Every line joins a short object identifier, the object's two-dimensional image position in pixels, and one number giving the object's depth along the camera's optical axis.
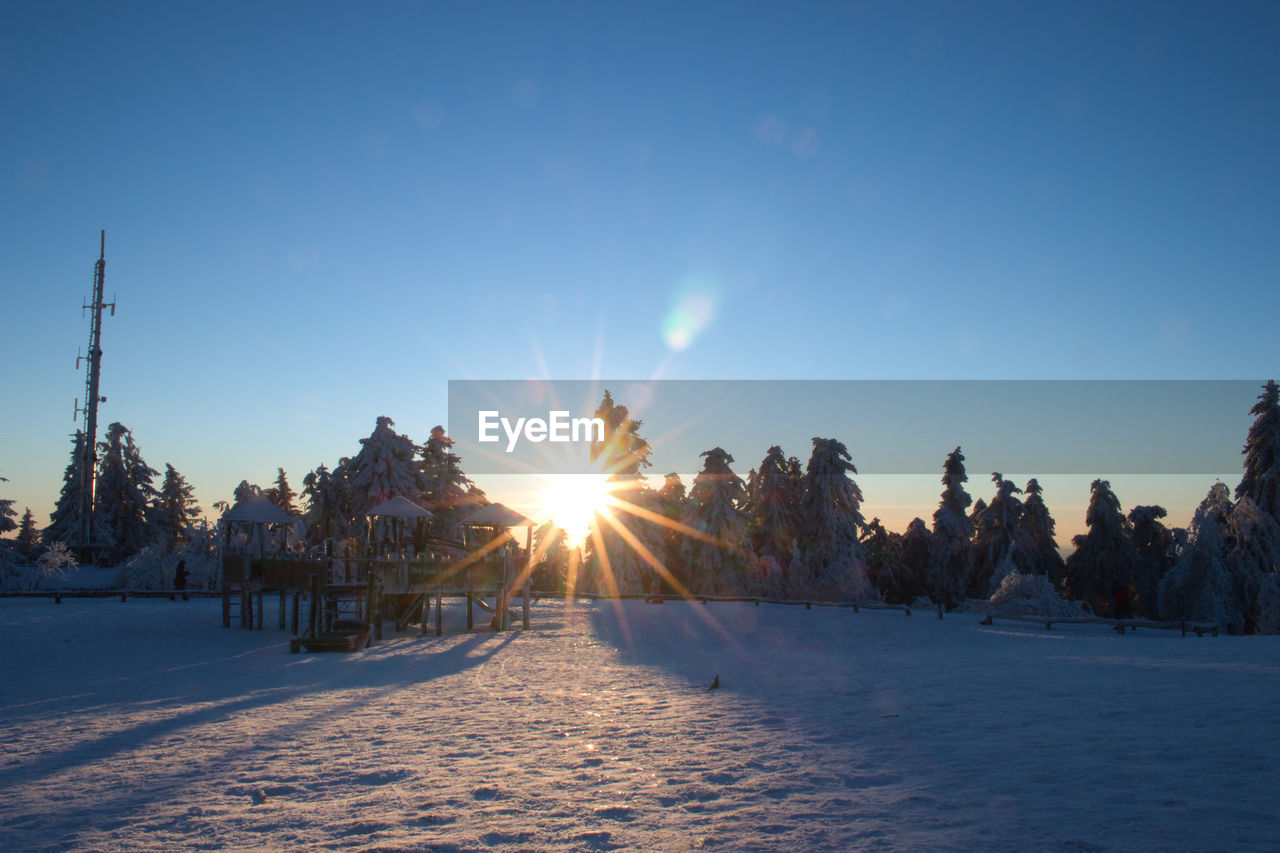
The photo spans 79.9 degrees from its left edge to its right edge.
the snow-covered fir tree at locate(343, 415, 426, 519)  47.22
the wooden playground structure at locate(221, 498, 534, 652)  24.55
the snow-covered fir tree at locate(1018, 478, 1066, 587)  50.25
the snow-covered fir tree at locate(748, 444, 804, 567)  51.50
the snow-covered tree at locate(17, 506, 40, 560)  79.06
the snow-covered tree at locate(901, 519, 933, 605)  52.75
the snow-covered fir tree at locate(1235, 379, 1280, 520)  37.72
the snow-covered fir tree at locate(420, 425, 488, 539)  51.56
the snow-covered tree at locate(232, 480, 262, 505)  60.91
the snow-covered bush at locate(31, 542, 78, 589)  40.19
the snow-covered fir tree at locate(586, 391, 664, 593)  48.59
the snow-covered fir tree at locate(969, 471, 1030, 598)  48.91
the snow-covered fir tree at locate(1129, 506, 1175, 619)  45.25
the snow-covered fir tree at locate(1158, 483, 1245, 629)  35.22
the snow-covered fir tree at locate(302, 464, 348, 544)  55.78
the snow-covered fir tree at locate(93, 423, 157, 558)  53.97
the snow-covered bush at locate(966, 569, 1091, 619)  32.69
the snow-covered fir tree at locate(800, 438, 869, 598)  48.09
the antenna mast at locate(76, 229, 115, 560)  48.88
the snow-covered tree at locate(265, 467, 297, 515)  69.12
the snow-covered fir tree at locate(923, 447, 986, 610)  50.22
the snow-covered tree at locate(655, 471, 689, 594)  50.06
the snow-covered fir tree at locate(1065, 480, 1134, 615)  46.81
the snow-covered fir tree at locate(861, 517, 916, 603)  52.81
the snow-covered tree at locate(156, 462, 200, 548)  60.38
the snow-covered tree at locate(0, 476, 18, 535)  43.06
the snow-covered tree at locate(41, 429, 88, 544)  49.62
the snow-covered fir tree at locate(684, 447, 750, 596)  48.50
